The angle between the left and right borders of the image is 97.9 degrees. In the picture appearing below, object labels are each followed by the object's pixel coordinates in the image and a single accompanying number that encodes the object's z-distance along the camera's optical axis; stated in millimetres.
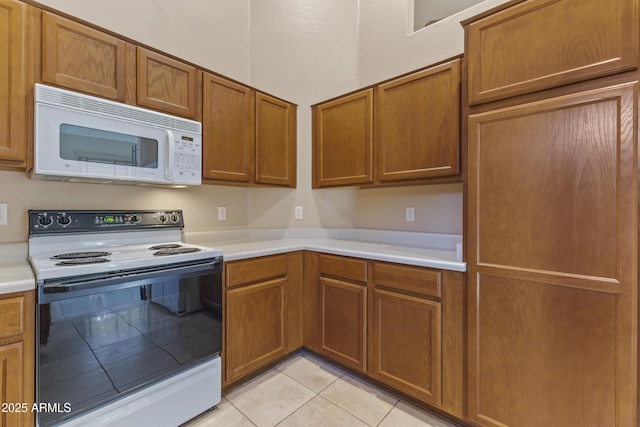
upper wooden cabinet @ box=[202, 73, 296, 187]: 2035
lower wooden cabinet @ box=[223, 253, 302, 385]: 1827
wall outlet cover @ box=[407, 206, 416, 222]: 2316
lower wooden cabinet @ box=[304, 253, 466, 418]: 1558
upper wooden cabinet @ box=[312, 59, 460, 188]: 1797
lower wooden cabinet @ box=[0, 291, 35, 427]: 1090
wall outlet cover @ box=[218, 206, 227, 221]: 2502
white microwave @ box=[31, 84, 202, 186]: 1365
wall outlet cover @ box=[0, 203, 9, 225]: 1513
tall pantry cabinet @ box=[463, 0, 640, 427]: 1114
